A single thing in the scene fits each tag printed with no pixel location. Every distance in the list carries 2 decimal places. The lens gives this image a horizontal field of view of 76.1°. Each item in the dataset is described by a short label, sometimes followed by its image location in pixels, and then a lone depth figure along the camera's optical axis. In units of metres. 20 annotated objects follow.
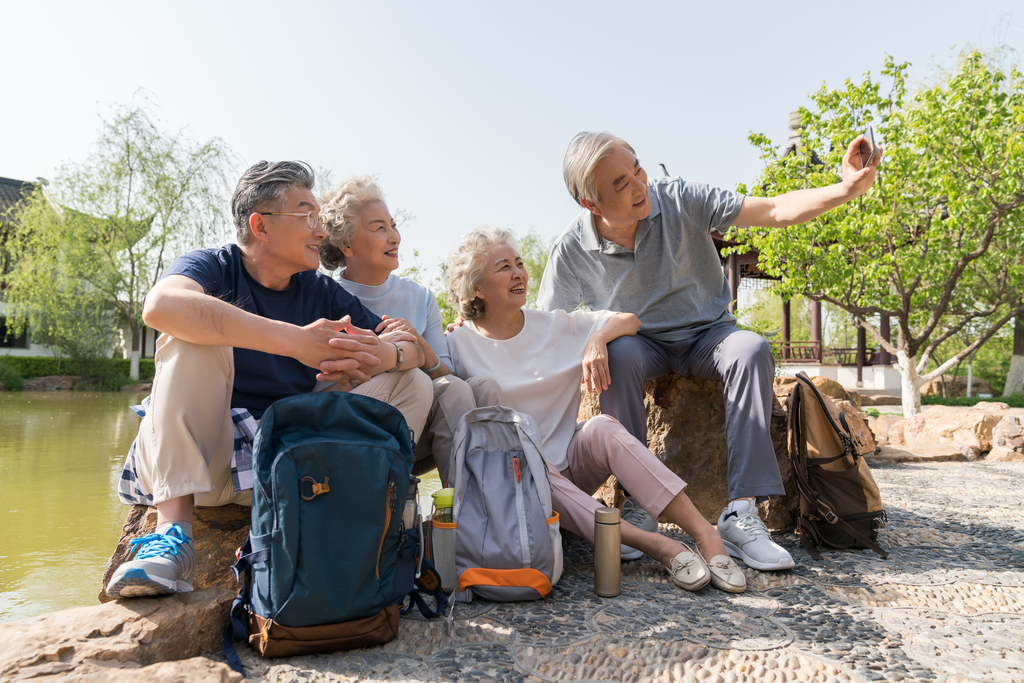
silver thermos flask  2.09
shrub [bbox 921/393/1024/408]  14.25
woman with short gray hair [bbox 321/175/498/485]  2.76
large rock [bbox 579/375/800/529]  3.06
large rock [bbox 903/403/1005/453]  6.89
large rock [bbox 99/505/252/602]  2.00
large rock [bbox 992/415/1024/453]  6.60
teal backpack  1.57
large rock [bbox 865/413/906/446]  7.76
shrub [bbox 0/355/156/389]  17.84
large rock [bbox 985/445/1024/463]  6.41
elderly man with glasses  1.75
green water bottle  2.06
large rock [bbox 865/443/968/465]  6.17
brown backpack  2.60
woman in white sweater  2.26
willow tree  16.73
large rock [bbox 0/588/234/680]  1.37
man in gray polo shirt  2.47
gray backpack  1.99
